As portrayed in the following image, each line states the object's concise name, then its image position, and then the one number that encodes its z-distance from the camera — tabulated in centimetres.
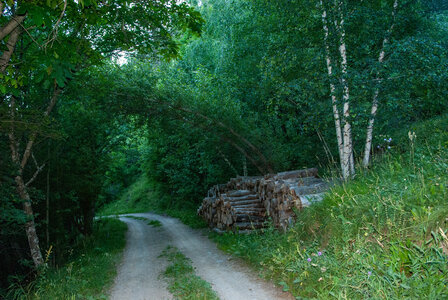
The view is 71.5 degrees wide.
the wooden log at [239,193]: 1302
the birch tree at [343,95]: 958
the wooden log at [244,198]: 1250
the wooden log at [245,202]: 1223
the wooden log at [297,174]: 1116
